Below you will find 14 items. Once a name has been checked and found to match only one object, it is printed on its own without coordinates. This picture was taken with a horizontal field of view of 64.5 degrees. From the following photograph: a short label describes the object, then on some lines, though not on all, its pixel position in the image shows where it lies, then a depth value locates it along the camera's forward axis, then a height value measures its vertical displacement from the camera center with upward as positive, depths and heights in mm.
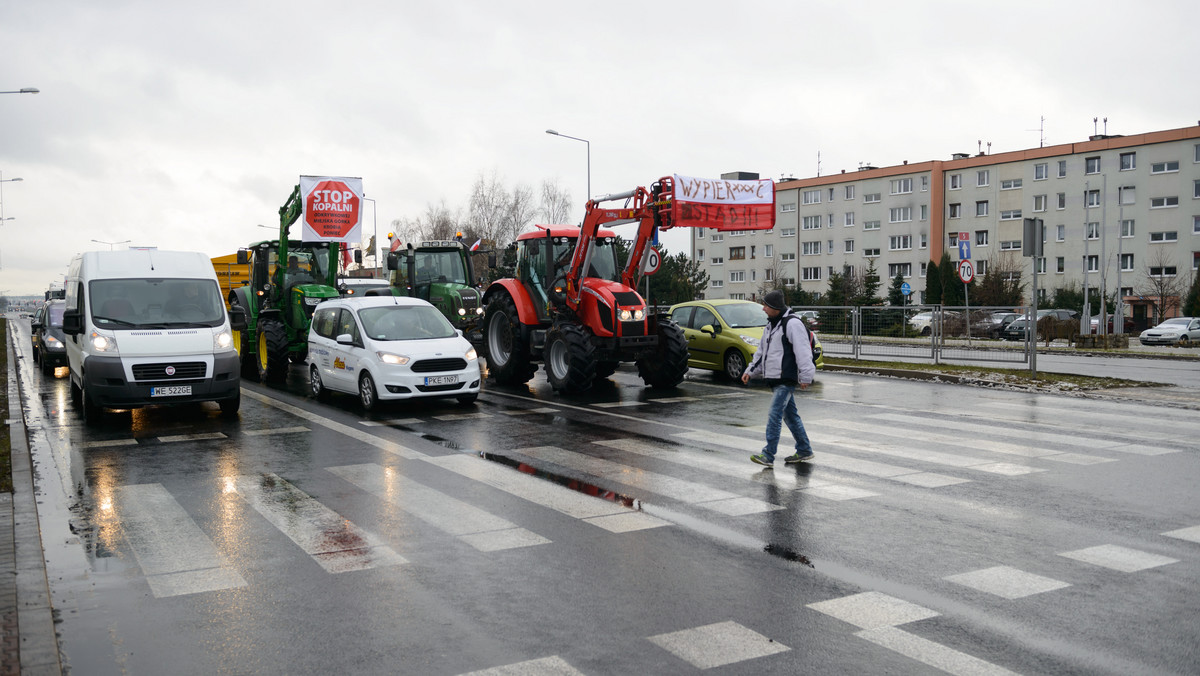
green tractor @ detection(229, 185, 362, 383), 18984 +403
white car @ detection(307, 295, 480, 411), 13719 -568
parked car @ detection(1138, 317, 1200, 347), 38344 -658
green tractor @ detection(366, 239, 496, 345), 21688 +910
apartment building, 61969 +7630
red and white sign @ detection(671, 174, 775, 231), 14727 +1780
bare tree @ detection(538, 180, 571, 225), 65062 +7583
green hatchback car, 18391 -329
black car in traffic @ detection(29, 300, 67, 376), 21969 -557
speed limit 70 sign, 28762 +1433
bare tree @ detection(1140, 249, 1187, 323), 51738 +1991
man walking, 9461 -477
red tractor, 15086 +306
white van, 12367 -254
